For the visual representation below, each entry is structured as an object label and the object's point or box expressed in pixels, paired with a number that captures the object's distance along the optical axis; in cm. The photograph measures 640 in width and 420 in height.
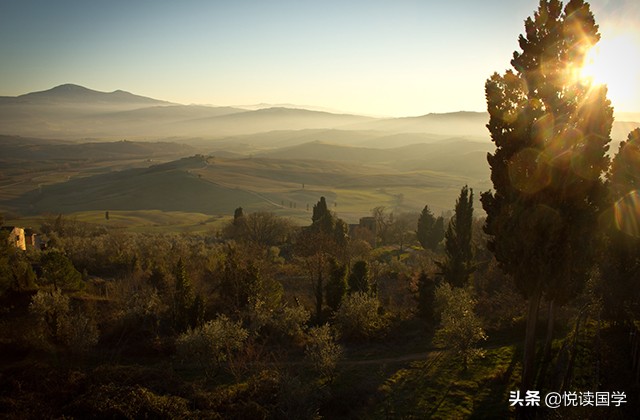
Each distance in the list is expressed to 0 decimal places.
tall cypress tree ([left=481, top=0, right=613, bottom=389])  1764
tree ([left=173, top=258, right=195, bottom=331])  2945
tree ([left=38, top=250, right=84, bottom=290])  3250
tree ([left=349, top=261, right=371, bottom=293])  3556
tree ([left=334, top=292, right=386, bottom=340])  2909
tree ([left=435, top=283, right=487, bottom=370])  2289
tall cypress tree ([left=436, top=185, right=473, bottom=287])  3619
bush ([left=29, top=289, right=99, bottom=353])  2461
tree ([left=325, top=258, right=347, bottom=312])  3381
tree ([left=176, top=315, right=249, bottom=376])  2305
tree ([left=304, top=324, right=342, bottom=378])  2189
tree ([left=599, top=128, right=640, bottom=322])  2423
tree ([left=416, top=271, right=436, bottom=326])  3262
